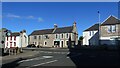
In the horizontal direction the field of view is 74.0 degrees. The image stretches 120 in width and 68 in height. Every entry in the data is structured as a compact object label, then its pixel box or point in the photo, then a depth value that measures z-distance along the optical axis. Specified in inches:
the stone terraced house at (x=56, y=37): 1080.0
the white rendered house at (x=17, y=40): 1125.2
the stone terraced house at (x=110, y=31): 748.7
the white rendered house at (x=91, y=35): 935.8
